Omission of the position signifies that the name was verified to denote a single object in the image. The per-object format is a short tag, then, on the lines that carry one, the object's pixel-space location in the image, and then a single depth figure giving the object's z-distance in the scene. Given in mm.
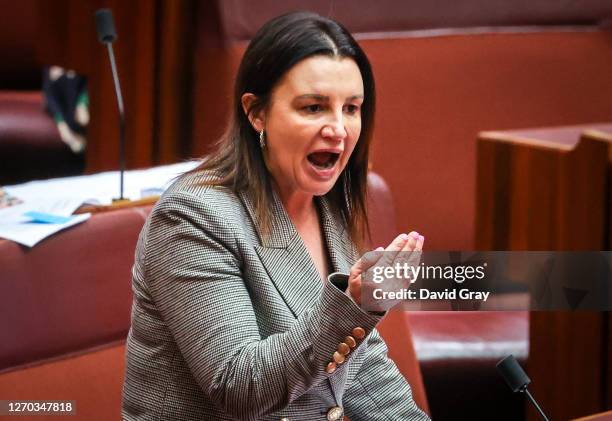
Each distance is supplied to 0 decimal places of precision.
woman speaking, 11492
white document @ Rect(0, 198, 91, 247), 12078
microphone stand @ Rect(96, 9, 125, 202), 12709
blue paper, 12174
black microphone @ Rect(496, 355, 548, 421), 11633
